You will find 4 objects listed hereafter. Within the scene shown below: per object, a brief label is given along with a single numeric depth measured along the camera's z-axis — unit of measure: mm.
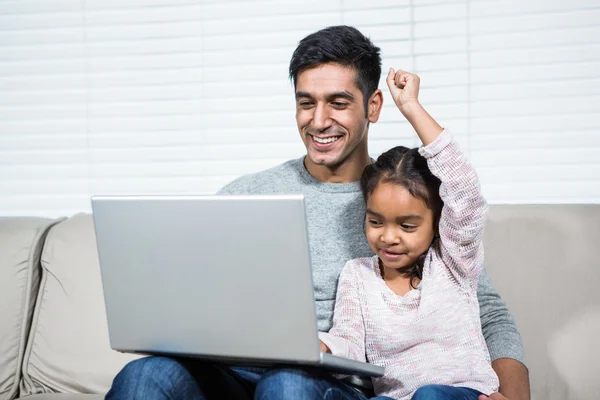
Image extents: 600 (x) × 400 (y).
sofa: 2093
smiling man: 1945
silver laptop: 1606
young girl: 1830
